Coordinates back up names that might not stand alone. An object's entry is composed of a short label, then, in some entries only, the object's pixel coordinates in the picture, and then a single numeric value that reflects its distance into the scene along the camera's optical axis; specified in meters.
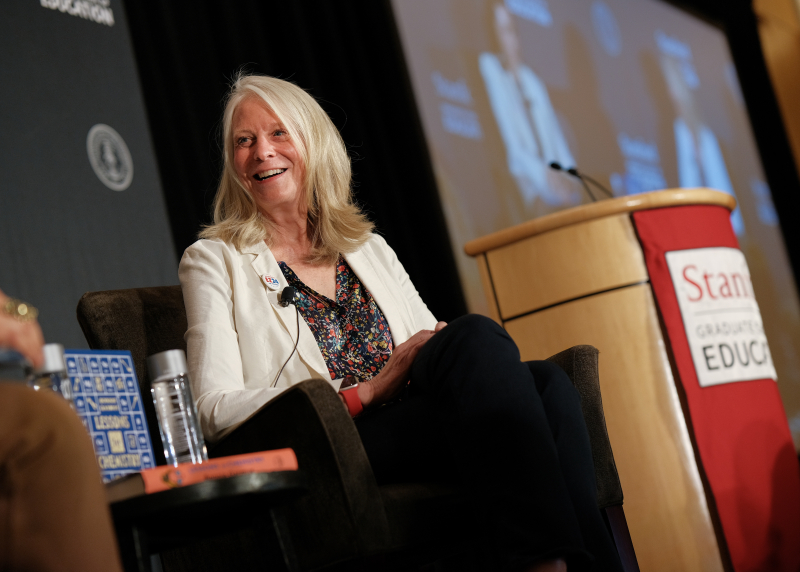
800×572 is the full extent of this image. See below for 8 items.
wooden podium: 6.60
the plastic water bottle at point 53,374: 5.70
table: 5.63
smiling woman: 5.88
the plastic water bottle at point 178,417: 5.83
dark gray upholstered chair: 5.85
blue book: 5.76
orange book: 5.64
